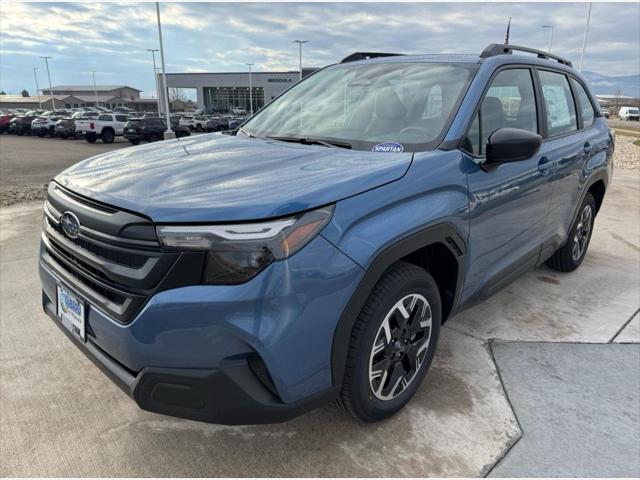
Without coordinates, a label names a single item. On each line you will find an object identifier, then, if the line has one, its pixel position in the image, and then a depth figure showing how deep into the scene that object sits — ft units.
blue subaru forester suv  5.68
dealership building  245.24
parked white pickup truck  85.15
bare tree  283.34
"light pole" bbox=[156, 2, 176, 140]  79.52
